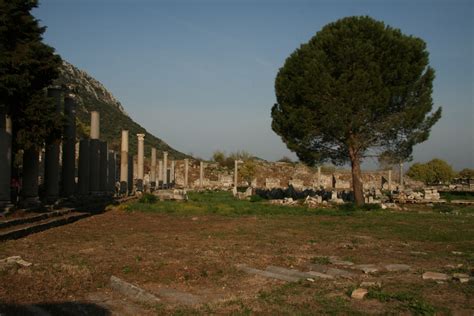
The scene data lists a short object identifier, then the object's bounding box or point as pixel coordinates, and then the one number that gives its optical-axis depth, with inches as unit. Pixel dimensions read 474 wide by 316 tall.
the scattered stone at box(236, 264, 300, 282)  300.7
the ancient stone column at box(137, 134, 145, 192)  1475.1
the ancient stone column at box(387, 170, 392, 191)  2121.6
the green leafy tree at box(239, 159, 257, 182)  2778.1
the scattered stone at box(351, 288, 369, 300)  248.1
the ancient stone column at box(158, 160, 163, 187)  2062.3
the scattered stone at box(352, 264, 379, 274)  329.7
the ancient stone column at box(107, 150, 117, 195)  1228.1
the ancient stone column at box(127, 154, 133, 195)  1438.2
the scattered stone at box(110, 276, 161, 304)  249.1
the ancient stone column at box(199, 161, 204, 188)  2252.7
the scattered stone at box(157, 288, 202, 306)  248.4
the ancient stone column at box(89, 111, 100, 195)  952.9
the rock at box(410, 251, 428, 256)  412.5
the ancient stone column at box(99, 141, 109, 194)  1039.6
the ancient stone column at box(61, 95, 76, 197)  811.4
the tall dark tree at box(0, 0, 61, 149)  556.1
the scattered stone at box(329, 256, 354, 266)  358.4
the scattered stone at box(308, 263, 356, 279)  315.5
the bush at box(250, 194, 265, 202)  1249.4
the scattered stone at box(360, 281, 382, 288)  275.3
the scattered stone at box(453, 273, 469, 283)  285.0
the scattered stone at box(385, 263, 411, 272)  335.9
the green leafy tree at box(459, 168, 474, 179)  3430.1
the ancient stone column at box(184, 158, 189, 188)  2238.6
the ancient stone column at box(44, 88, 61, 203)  737.0
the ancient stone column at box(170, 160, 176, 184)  2409.4
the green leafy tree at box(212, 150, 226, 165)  3567.9
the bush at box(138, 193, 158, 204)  1075.9
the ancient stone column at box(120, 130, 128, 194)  1258.0
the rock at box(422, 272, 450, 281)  297.4
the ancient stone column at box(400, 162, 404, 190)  2067.5
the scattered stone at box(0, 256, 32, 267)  318.7
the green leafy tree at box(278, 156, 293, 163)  3764.8
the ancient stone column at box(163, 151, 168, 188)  2053.4
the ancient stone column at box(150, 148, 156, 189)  1877.0
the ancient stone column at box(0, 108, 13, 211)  566.6
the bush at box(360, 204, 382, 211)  957.8
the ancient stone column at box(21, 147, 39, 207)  656.4
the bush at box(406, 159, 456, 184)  3122.5
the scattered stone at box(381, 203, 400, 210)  1019.9
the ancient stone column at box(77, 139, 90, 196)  890.1
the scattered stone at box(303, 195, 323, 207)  1087.7
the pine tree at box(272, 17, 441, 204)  1020.5
